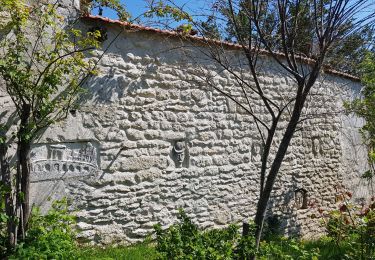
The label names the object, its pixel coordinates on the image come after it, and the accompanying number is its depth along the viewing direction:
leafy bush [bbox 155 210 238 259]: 2.97
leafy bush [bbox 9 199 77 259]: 3.23
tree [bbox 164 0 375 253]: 4.08
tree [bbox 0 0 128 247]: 3.71
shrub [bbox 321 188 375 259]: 4.64
